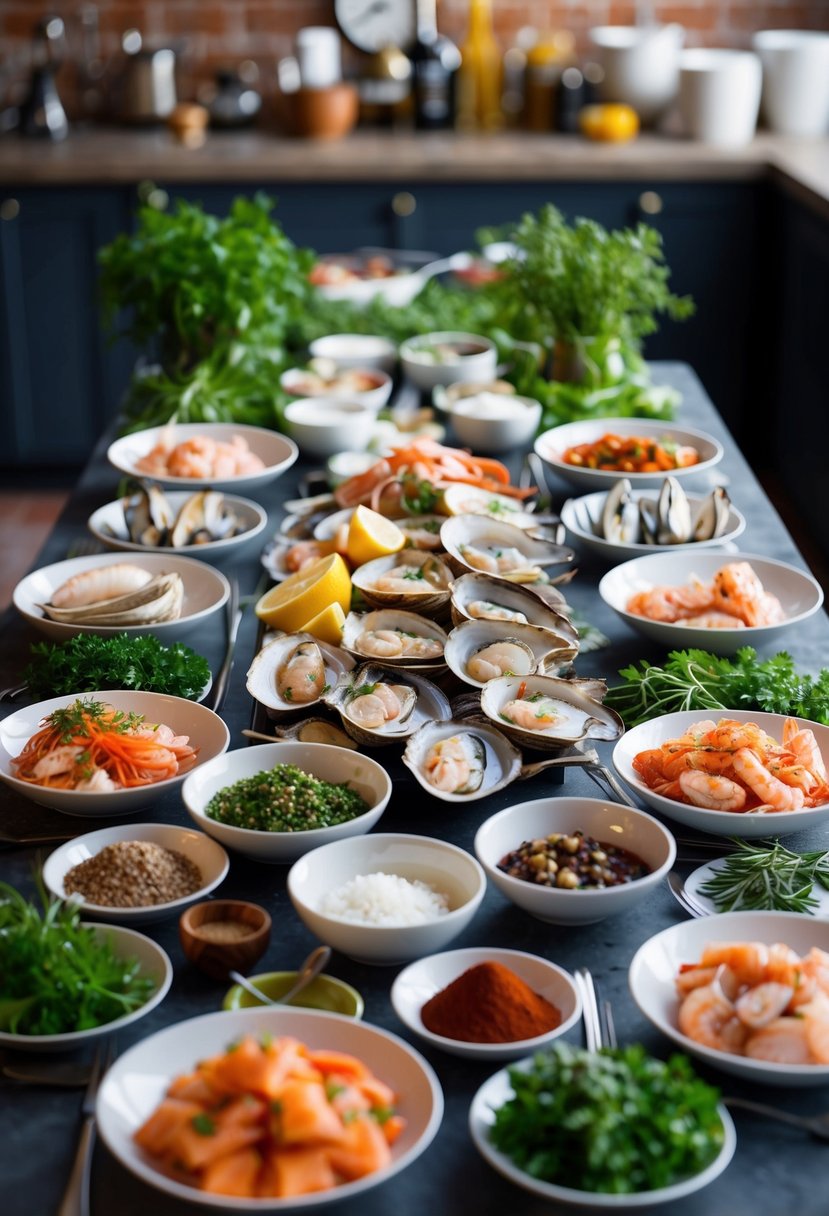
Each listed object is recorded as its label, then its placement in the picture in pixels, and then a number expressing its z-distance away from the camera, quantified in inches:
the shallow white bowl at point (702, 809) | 60.7
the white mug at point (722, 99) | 206.2
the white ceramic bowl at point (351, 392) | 121.0
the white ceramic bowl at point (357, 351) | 133.3
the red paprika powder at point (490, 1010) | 48.9
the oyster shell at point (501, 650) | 70.7
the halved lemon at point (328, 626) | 76.0
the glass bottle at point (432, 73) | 223.6
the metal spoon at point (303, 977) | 51.4
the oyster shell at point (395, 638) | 71.7
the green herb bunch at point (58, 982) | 49.5
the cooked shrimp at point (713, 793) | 61.6
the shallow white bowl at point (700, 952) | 46.6
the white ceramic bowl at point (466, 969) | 48.1
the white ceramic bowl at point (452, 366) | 126.9
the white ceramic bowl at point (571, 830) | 54.8
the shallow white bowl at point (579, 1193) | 41.2
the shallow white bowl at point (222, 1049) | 41.2
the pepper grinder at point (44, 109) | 219.6
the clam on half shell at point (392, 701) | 66.3
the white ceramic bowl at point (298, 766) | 58.3
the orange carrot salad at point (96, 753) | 64.0
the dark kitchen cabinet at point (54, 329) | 210.8
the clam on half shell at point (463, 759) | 63.2
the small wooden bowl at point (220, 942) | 53.1
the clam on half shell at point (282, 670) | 69.5
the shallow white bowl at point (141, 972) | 48.8
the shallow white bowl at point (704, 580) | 79.2
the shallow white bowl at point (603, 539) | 92.0
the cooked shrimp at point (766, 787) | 61.2
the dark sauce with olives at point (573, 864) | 56.3
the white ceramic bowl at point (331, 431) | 112.8
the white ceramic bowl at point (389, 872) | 52.6
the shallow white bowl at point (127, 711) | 62.8
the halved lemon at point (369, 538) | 83.6
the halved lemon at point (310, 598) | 77.8
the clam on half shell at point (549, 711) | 64.8
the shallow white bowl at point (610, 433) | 103.9
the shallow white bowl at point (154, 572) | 80.2
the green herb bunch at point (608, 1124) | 41.6
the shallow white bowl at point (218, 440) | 104.2
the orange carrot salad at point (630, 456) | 105.6
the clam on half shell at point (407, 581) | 76.2
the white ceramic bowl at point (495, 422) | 113.7
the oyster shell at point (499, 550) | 82.6
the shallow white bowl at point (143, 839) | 55.1
